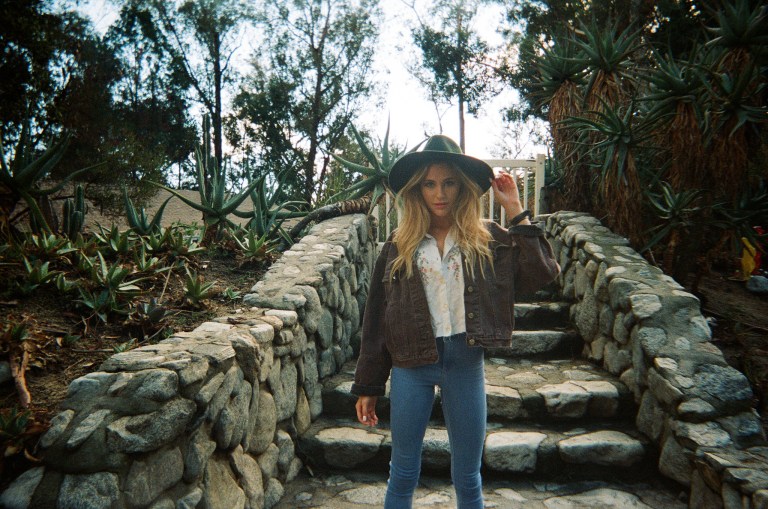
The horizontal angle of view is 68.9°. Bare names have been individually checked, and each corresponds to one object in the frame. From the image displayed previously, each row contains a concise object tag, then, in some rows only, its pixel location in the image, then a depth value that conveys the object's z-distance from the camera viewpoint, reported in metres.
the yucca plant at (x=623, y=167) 4.77
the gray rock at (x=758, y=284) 5.14
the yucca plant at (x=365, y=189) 5.43
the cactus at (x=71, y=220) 4.02
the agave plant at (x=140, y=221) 4.29
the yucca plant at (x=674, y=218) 4.47
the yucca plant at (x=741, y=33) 4.13
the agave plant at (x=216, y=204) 4.75
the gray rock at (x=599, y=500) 2.98
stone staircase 3.32
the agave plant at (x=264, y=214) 5.14
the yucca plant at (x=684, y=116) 4.36
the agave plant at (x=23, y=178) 3.57
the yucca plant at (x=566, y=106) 6.05
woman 2.11
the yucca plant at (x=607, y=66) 5.51
